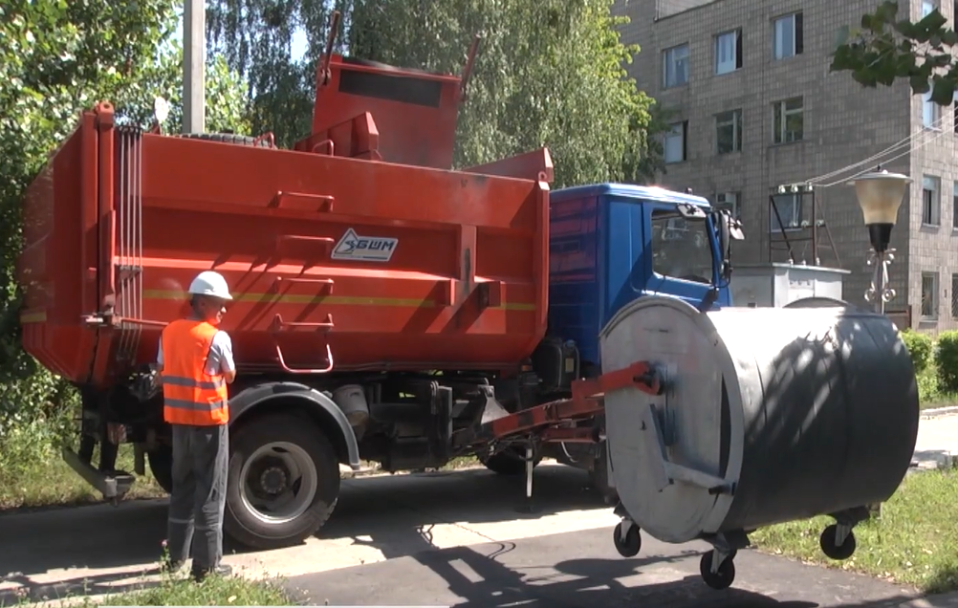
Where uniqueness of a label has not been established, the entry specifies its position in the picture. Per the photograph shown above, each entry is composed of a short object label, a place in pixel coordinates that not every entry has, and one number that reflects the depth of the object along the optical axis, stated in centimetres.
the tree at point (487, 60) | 1652
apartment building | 2566
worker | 570
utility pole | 862
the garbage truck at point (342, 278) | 615
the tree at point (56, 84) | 791
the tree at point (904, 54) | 530
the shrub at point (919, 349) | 1920
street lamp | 804
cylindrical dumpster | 492
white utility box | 1816
